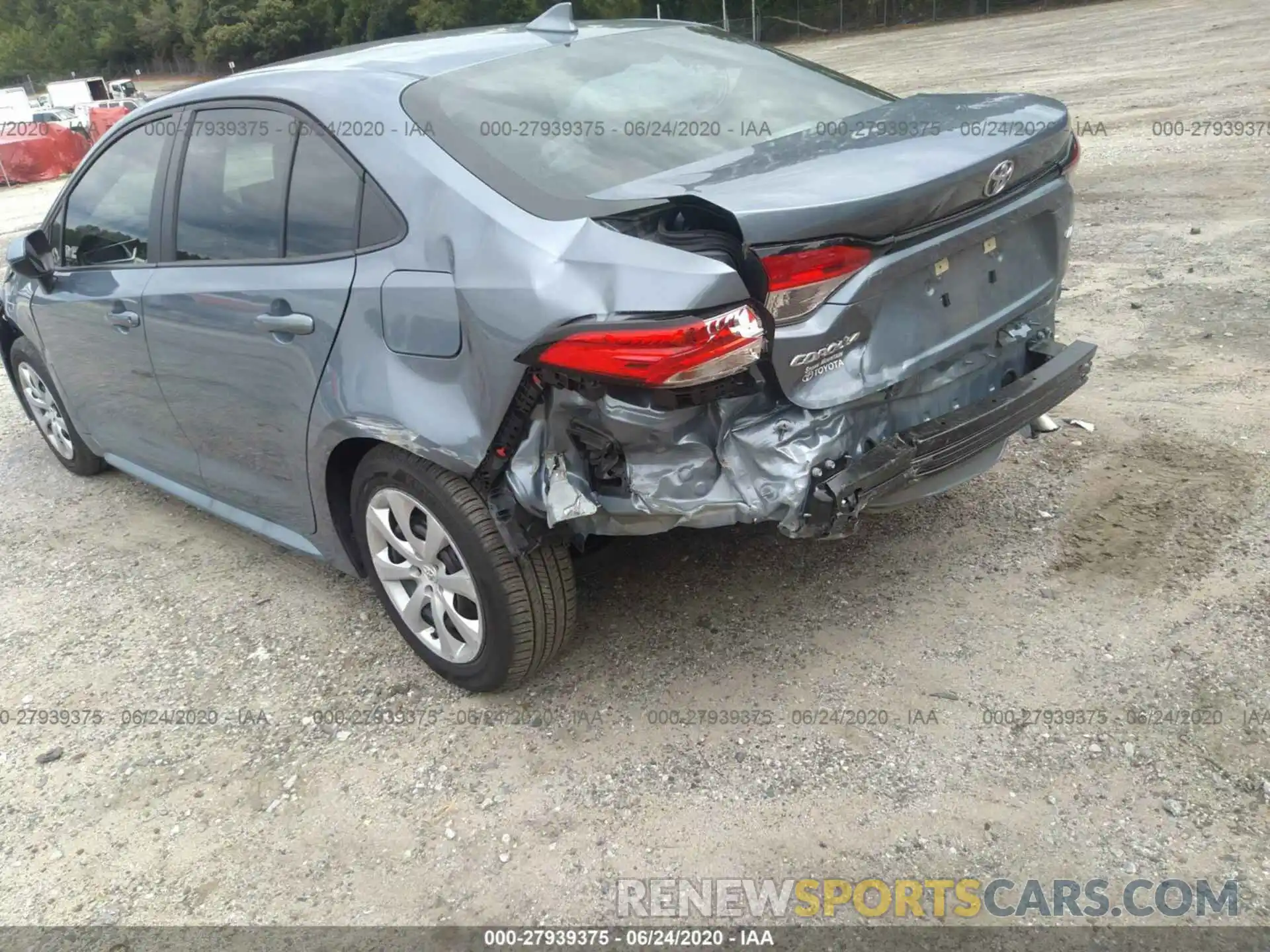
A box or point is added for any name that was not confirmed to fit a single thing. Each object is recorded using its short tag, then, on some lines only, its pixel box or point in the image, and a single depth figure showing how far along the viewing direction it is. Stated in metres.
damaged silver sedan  2.28
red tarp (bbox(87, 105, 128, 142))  24.53
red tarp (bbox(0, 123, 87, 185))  20.95
